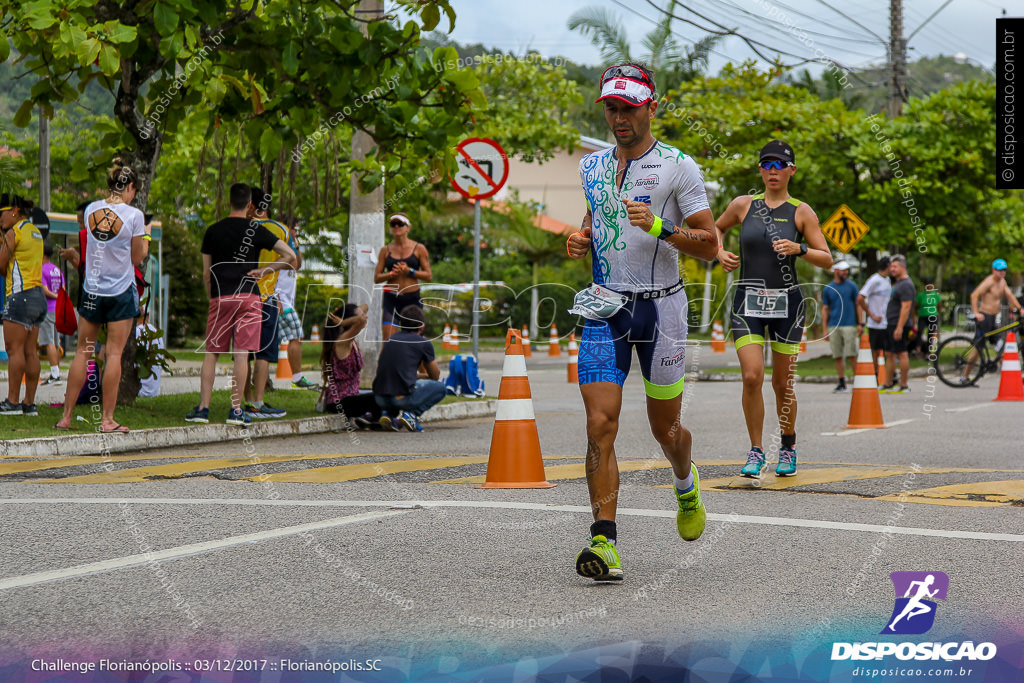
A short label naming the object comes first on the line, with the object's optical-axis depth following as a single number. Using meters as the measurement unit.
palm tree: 44.78
